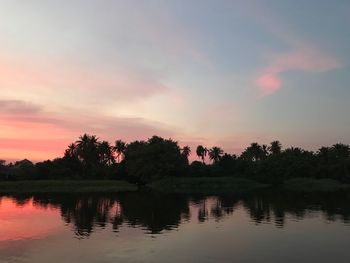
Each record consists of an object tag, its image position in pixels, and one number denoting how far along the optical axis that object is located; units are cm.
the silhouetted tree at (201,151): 18388
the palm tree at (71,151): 13338
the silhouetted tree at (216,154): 17975
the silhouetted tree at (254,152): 18375
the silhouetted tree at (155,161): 12375
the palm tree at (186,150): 18224
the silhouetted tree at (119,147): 15838
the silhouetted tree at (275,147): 17712
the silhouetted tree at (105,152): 14277
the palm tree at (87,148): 13400
